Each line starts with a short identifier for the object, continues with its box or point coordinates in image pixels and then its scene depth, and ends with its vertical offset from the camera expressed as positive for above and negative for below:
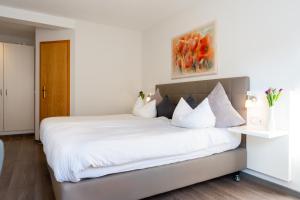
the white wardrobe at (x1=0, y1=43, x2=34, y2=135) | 4.69 +0.17
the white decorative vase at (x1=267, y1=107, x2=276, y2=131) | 2.00 -0.25
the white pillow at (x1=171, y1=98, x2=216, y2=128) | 2.16 -0.24
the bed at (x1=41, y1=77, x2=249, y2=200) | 1.45 -0.52
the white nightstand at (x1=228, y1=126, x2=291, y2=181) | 2.00 -0.63
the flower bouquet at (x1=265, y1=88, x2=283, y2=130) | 2.00 -0.04
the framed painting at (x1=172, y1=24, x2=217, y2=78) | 2.89 +0.70
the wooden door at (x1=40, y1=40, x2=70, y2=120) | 4.14 +0.33
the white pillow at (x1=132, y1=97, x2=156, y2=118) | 3.30 -0.24
